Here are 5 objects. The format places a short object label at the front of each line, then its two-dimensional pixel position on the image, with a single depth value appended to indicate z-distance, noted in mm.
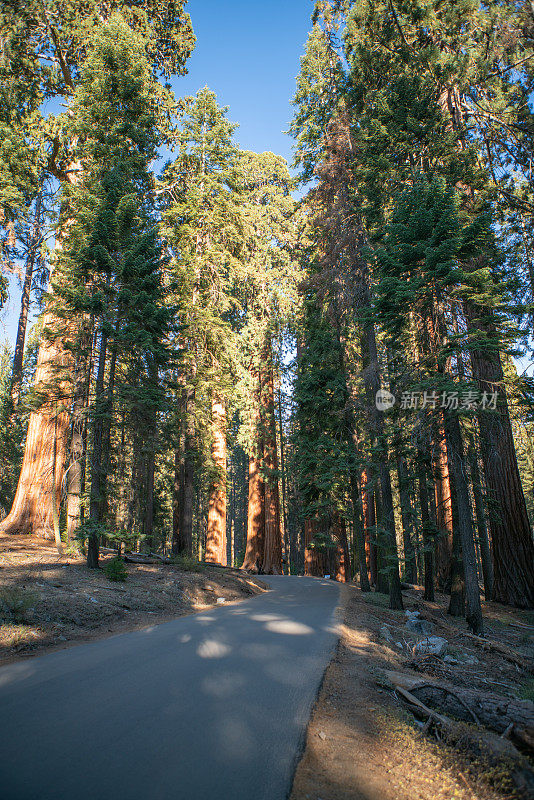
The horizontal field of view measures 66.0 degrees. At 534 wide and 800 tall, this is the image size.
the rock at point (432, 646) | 6467
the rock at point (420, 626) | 8485
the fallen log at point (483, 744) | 2621
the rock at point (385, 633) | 7098
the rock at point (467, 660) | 6605
